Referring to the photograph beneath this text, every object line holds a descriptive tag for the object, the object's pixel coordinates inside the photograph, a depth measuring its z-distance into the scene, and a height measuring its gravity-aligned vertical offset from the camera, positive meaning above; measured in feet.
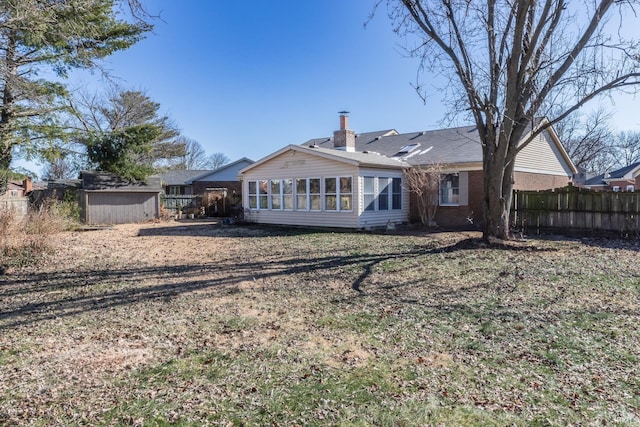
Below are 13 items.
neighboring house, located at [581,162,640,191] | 102.57 +5.50
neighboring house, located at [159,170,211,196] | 131.54 +8.60
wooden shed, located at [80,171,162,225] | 71.87 +1.92
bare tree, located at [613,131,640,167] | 153.17 +19.68
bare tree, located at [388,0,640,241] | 31.43 +10.30
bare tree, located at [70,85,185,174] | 68.49 +17.49
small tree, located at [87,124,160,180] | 69.82 +11.01
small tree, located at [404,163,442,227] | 52.24 +2.22
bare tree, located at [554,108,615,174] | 113.70 +17.91
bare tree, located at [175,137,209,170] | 199.31 +26.65
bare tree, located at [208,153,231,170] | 222.69 +27.54
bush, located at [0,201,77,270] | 29.25 -1.94
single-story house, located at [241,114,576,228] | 52.01 +3.78
